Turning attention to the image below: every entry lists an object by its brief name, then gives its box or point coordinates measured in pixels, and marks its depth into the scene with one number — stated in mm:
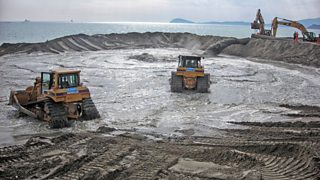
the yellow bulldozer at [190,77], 20266
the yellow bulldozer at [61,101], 13391
